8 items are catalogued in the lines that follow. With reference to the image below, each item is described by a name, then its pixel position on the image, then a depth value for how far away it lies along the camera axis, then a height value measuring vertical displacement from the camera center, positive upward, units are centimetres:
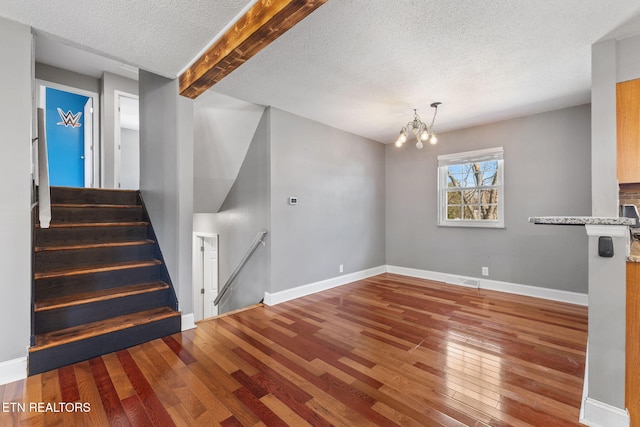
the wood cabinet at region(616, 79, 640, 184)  193 +59
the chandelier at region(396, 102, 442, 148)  326 +102
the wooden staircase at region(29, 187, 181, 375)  226 -69
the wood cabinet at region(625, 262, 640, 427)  154 -75
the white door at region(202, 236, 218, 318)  513 -116
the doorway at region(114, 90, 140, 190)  547 +167
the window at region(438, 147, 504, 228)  422 +38
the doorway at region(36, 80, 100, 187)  459 +132
